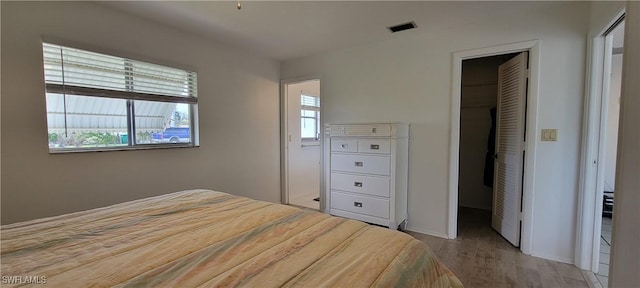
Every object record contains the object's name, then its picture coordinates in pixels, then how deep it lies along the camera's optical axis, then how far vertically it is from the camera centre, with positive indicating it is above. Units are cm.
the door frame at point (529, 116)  234 +17
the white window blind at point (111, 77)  203 +49
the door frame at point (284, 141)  400 -13
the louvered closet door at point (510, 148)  250 -14
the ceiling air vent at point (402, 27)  264 +110
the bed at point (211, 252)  83 -46
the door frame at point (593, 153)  205 -14
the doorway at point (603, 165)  202 -24
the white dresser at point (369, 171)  276 -42
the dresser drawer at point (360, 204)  282 -80
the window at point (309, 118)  464 +27
